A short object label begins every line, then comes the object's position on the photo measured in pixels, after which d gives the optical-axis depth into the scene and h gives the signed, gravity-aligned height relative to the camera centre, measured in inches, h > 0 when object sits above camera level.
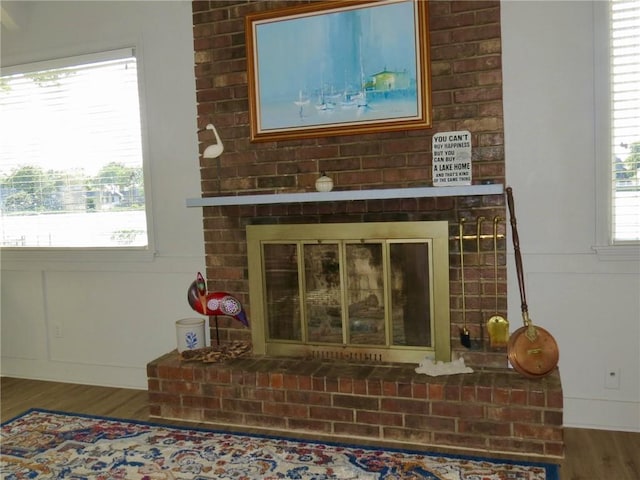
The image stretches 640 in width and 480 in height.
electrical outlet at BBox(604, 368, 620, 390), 105.3 -37.1
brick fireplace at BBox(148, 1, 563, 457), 98.3 -10.4
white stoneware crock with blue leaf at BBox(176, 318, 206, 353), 122.0 -29.5
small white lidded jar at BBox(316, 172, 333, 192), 111.3 +2.2
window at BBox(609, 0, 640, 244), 100.0 +11.6
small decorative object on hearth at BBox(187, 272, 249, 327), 120.3 -22.2
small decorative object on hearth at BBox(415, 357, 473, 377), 103.6 -33.4
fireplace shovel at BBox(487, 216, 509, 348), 105.5 -26.1
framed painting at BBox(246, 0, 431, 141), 108.7 +25.5
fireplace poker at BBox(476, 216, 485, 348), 105.9 -16.0
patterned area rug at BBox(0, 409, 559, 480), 90.5 -45.4
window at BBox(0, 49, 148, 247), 136.4 +13.2
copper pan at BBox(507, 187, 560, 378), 96.6 -28.7
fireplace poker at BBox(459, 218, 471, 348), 106.6 -25.0
